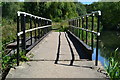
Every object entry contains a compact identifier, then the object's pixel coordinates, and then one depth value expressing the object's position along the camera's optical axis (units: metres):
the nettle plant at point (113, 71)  2.84
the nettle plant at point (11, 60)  3.23
